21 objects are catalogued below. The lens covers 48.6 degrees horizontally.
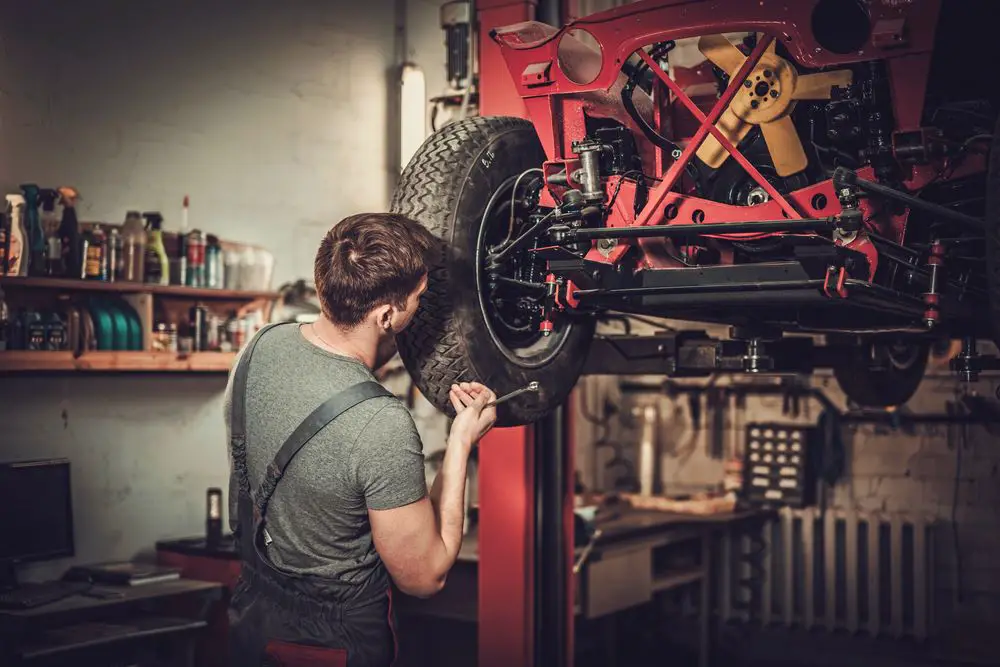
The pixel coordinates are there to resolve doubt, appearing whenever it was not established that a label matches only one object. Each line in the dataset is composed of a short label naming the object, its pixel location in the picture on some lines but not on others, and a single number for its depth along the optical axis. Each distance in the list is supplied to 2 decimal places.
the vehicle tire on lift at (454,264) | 2.41
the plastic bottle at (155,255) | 4.57
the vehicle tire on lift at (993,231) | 2.10
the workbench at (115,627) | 3.70
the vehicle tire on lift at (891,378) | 4.06
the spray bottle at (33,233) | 4.12
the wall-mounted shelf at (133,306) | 4.09
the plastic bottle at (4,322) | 3.98
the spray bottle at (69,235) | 4.27
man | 2.06
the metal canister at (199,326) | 4.79
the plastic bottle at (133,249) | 4.43
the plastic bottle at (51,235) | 4.20
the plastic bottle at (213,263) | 4.84
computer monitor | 4.02
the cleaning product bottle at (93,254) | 4.28
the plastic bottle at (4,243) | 4.02
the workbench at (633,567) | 4.56
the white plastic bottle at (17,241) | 4.02
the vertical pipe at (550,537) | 3.65
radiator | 5.71
